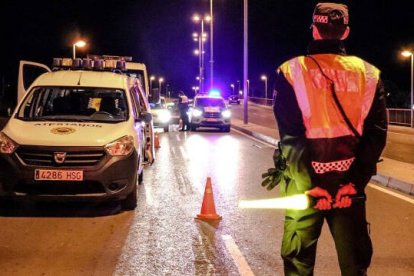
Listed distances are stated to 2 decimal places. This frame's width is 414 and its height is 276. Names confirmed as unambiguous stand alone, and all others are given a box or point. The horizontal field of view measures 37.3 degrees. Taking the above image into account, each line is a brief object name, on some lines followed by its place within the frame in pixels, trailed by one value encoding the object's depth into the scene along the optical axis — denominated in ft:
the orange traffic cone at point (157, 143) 65.01
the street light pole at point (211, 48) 158.61
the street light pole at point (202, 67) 201.65
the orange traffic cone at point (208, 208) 26.71
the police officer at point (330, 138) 10.53
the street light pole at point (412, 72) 122.84
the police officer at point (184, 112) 95.94
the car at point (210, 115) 93.76
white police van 26.02
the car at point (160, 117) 90.76
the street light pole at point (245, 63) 106.83
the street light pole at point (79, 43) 122.11
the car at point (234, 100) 285.02
